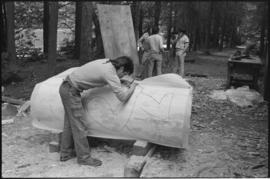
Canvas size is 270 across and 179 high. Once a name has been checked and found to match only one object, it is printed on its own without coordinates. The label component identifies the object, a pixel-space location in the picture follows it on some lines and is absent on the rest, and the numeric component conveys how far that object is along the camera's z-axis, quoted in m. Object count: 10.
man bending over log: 3.92
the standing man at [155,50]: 8.51
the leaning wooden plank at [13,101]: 6.69
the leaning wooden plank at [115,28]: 7.68
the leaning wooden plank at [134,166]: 3.79
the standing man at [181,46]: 9.80
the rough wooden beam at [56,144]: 4.44
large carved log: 4.06
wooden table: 8.86
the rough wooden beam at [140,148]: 4.05
